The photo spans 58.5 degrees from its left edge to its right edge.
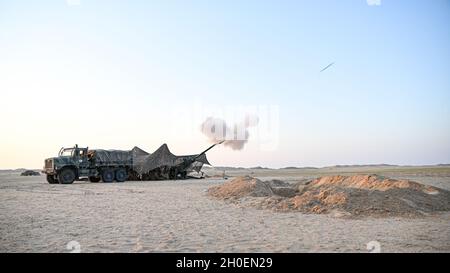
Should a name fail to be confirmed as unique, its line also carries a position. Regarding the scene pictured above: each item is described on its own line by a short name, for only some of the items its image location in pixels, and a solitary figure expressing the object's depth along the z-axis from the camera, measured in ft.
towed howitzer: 124.57
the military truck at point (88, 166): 98.48
